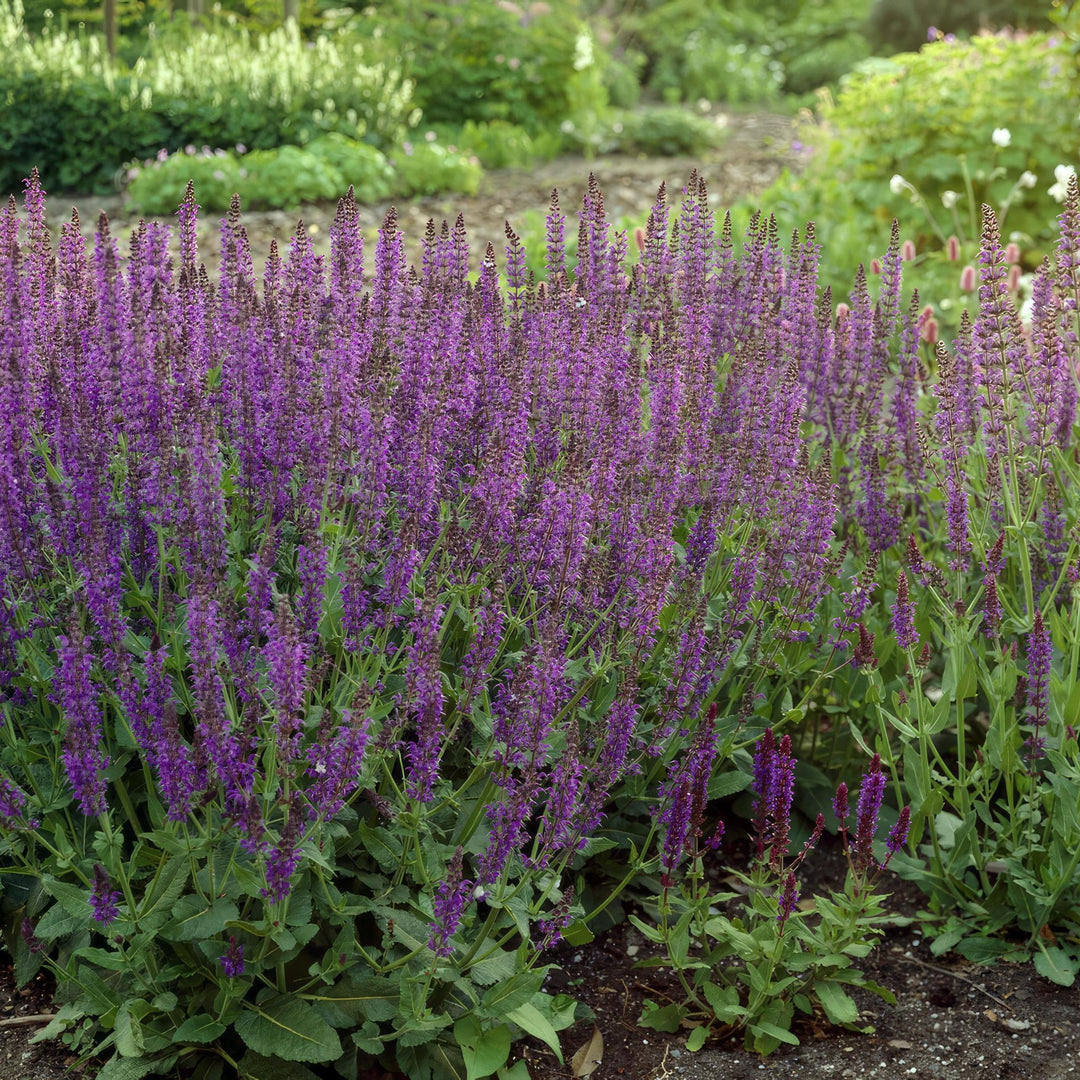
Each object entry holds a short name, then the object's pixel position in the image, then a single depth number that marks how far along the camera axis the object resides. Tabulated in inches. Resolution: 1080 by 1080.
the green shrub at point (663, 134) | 651.5
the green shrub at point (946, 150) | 387.2
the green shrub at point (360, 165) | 507.8
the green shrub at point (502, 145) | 597.3
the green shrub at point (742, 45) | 897.5
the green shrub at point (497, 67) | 657.6
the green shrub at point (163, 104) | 537.6
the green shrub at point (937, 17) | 871.1
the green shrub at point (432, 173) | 525.0
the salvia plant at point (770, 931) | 121.0
